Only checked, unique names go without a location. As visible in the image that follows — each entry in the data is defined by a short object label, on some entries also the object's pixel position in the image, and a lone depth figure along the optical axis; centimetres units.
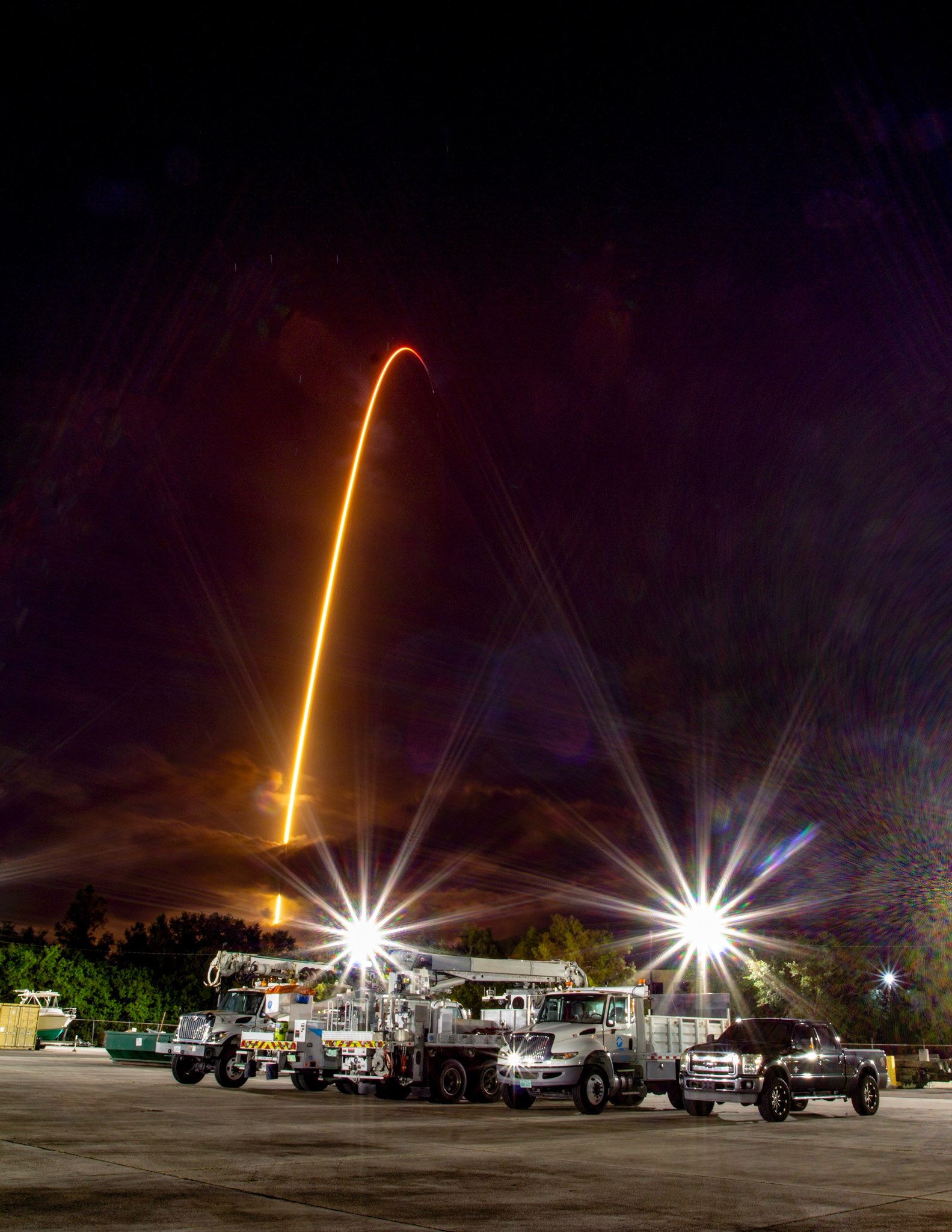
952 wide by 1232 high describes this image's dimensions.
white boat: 5434
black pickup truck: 1948
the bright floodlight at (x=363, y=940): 2794
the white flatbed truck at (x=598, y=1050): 2080
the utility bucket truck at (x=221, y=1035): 2620
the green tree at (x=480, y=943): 8975
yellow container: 5050
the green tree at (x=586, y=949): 7875
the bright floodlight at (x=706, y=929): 5444
